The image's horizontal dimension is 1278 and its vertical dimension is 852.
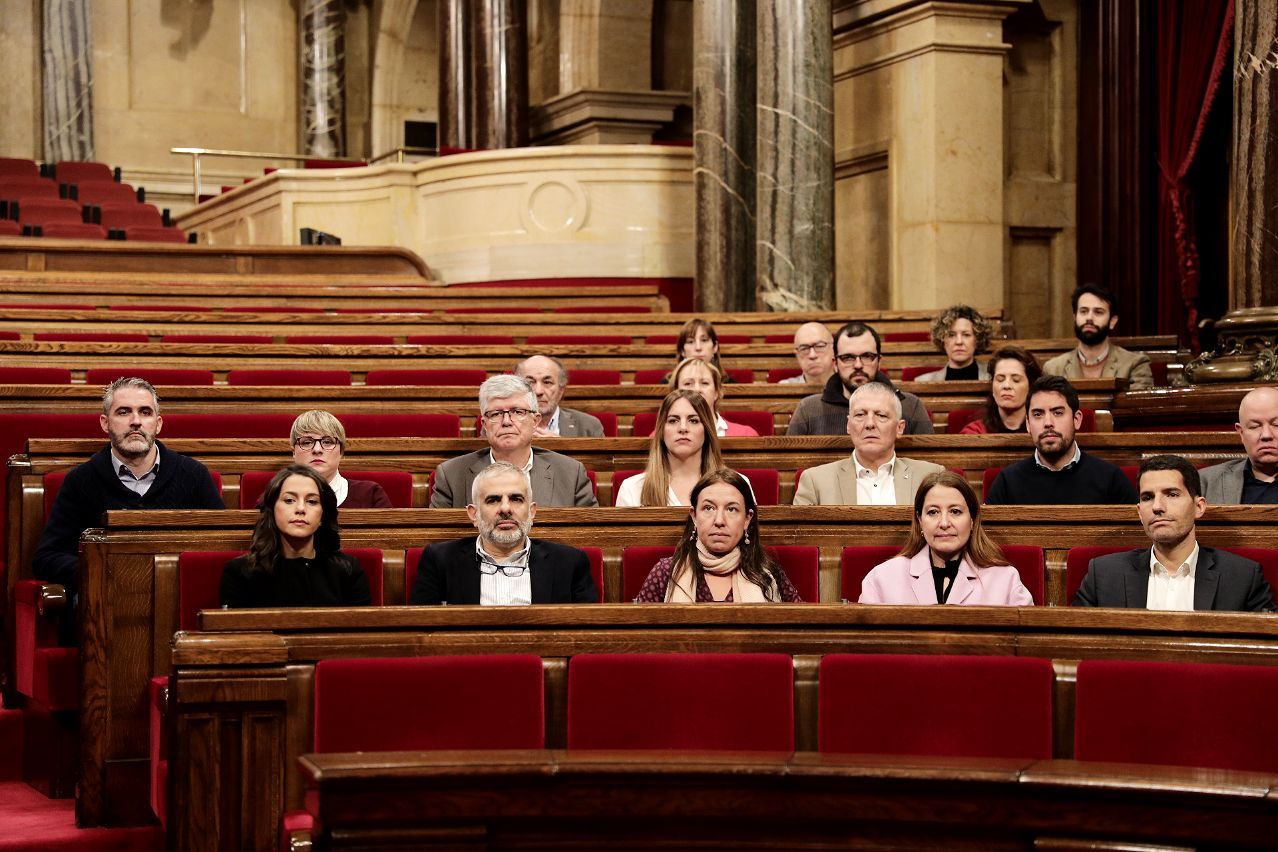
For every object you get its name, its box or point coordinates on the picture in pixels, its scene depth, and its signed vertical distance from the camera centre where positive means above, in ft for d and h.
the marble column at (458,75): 38.06 +7.51
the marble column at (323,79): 48.62 +9.58
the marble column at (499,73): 37.58 +7.50
